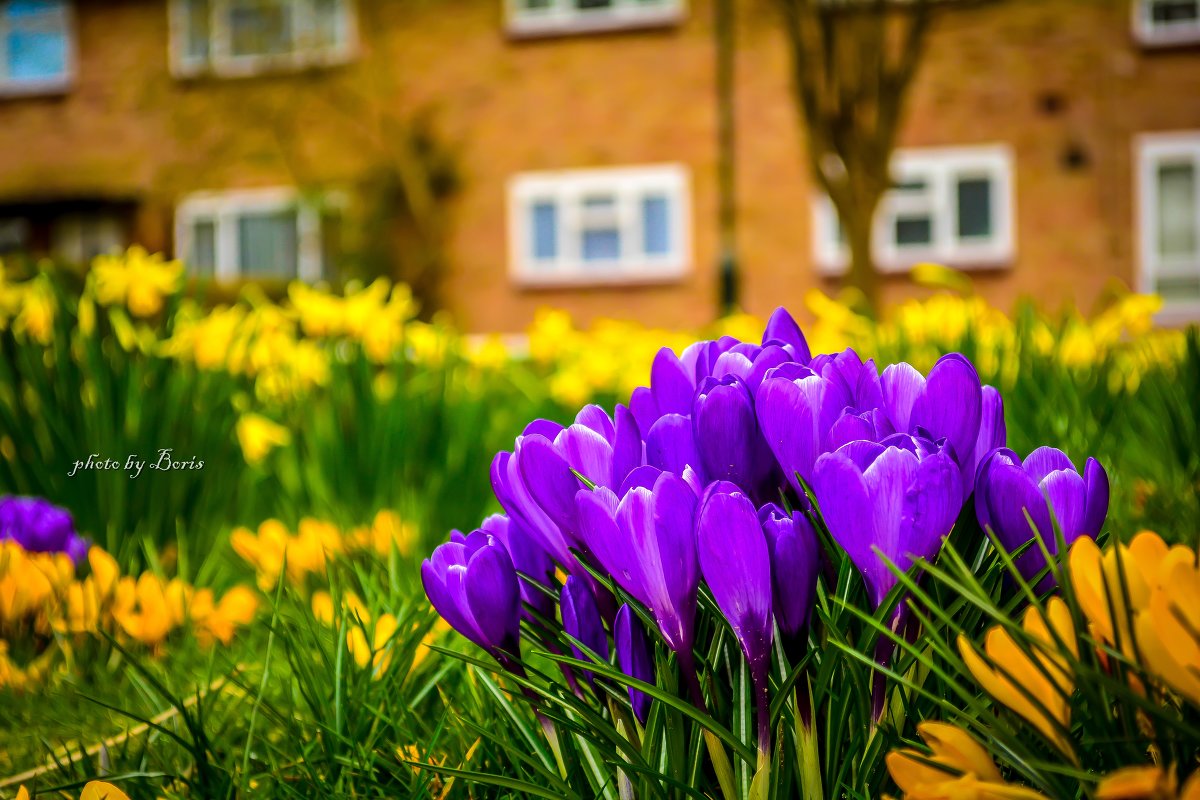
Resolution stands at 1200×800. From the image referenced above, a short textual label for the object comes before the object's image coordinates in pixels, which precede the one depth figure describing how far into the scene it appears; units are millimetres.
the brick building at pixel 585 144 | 12477
